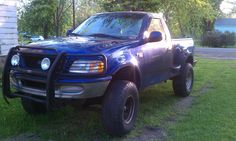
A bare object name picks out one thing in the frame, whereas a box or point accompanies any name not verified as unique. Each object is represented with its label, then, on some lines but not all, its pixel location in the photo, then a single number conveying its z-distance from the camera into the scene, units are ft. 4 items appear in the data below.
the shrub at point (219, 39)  88.54
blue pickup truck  11.58
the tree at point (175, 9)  30.05
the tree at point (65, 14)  38.38
